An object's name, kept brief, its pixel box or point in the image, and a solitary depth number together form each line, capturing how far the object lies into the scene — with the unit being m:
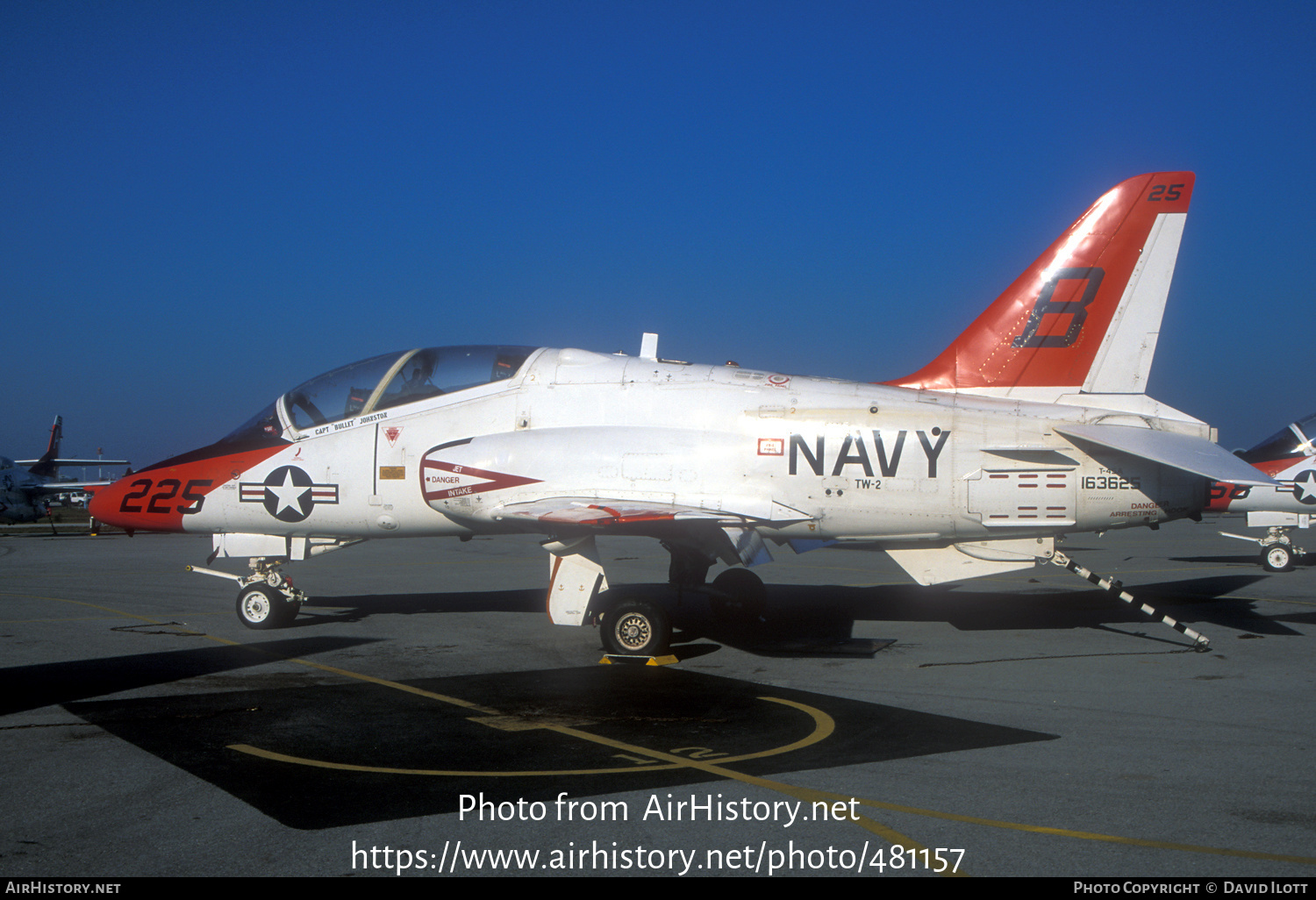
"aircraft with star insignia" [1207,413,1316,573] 18.48
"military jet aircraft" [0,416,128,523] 38.47
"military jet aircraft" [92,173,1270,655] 10.49
